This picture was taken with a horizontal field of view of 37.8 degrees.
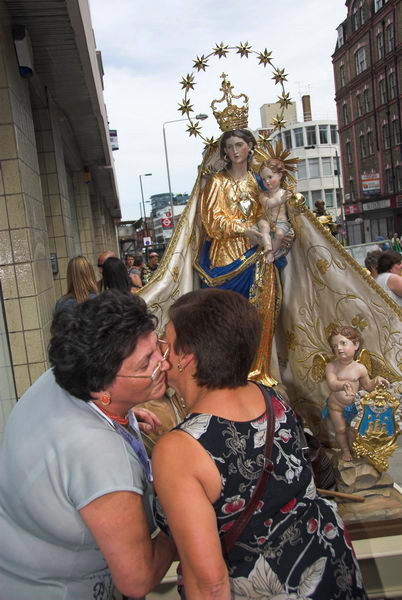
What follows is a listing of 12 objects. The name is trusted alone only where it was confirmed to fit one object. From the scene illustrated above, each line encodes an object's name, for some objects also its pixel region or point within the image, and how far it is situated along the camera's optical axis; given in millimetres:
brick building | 34562
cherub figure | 3514
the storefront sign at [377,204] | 35812
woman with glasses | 1505
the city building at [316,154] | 58344
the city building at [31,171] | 4234
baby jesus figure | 3910
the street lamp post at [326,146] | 59962
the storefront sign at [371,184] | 36625
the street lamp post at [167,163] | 28758
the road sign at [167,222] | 23953
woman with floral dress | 1430
